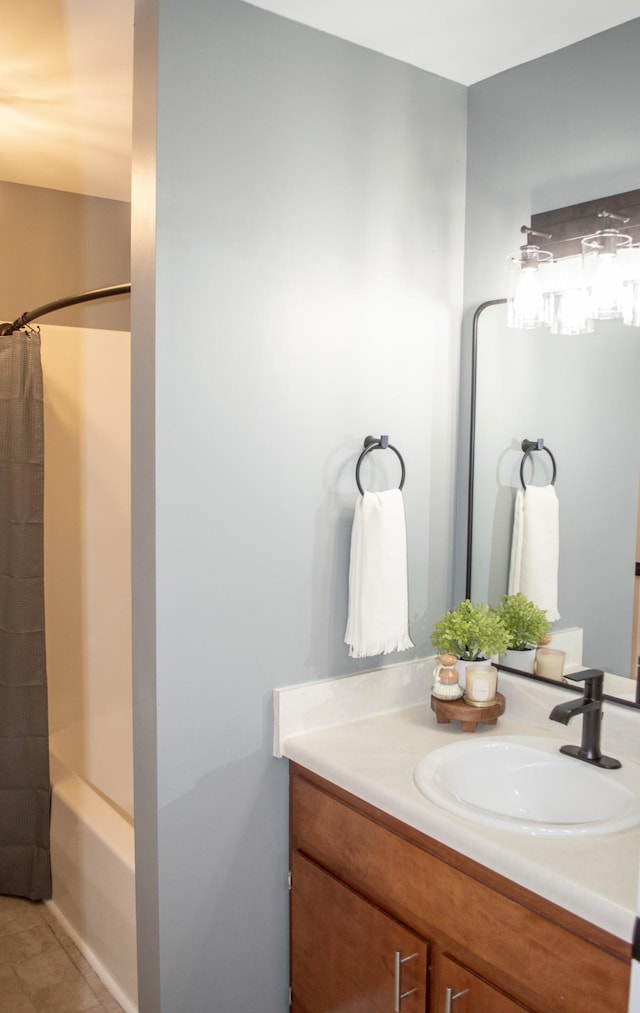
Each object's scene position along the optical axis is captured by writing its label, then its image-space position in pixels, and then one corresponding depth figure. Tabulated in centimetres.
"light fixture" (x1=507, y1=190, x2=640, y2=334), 182
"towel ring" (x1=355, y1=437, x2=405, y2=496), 203
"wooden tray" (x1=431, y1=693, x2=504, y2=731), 196
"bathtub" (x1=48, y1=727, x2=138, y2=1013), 224
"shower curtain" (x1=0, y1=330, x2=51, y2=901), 269
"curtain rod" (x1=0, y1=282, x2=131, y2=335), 239
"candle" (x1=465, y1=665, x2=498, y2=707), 199
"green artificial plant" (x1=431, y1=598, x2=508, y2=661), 202
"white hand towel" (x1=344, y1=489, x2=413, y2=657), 196
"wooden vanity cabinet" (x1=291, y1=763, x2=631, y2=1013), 132
